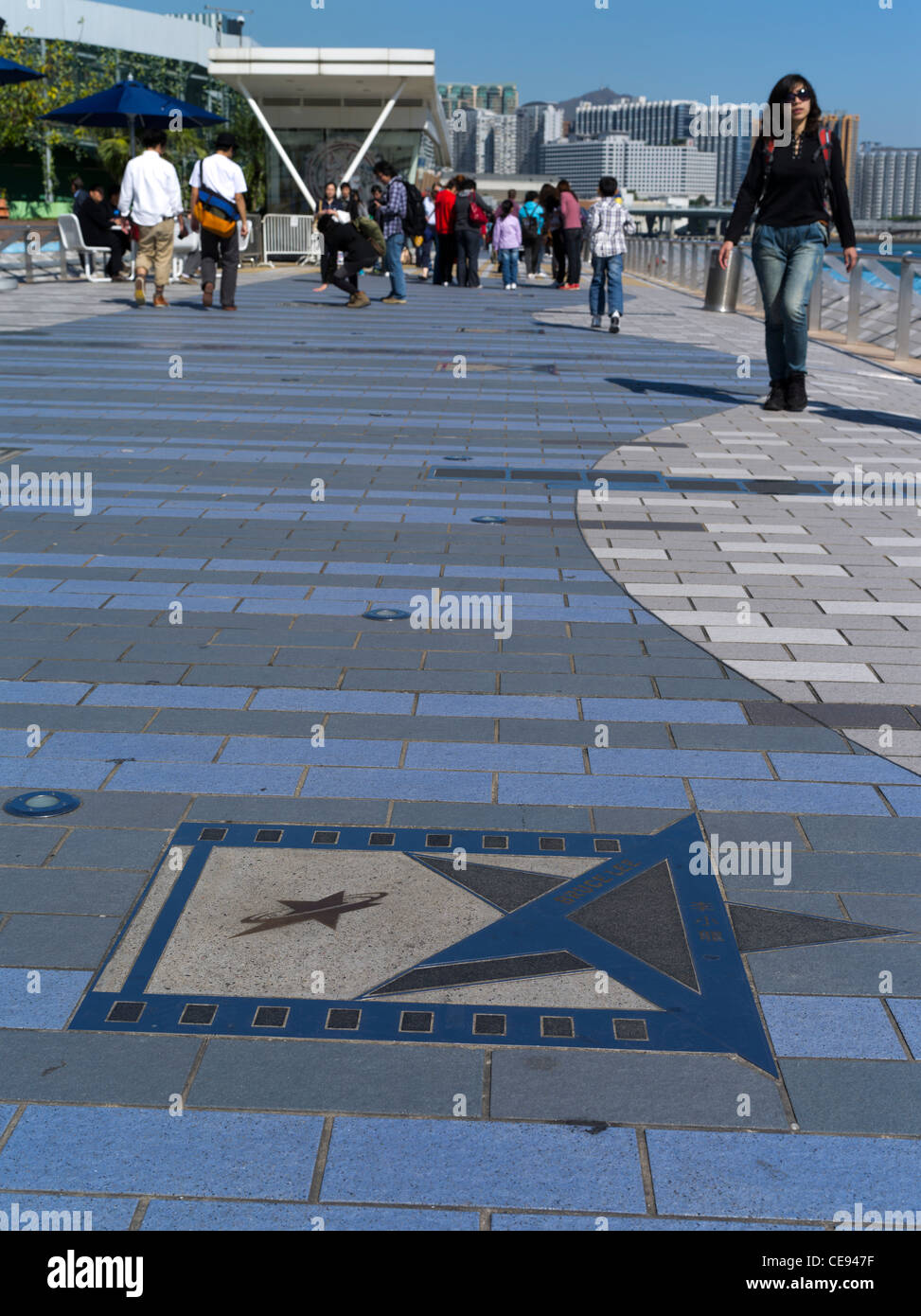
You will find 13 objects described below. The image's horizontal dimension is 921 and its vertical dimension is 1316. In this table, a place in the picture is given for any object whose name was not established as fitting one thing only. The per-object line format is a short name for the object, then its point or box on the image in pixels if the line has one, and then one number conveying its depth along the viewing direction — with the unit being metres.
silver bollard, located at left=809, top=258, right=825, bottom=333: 18.34
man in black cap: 15.38
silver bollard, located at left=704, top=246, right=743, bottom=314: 20.69
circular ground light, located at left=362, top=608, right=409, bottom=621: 5.26
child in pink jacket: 23.08
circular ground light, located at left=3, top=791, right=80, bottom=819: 3.52
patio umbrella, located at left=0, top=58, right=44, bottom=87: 18.56
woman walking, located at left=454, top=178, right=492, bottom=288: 21.39
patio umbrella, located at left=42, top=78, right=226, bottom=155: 21.58
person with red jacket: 21.38
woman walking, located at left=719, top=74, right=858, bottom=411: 8.94
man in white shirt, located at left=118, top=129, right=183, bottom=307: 15.46
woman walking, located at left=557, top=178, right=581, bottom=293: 21.69
